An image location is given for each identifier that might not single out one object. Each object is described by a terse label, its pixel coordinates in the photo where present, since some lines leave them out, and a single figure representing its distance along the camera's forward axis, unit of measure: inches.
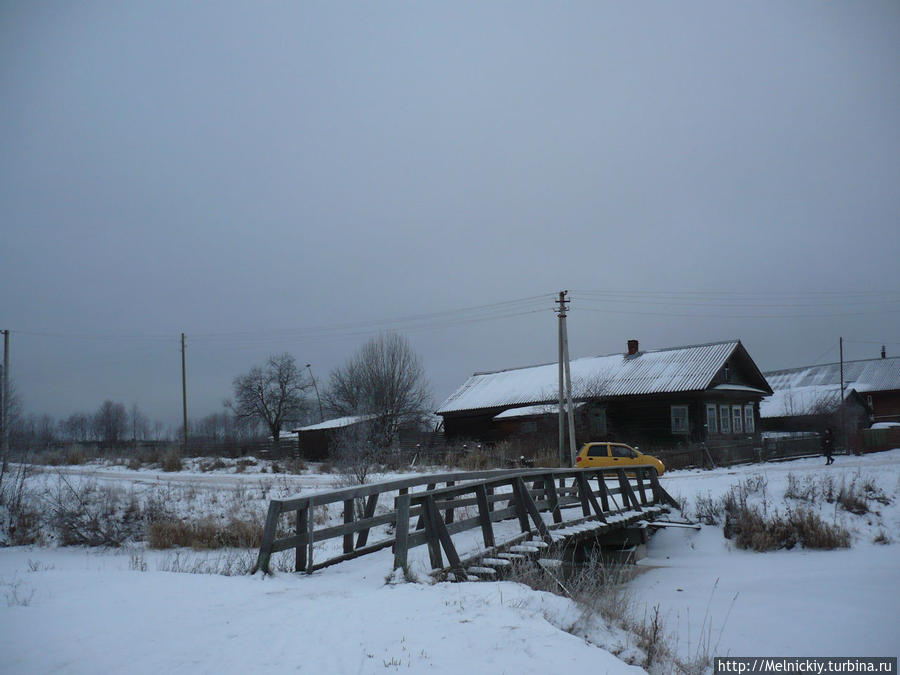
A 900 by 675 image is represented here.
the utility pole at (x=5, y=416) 815.0
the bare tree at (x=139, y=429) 3897.6
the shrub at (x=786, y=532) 538.0
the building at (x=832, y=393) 1868.8
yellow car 878.4
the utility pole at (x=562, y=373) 1020.5
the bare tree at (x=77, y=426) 3799.7
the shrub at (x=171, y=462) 1288.1
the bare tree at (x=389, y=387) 1560.0
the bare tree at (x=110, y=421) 3504.7
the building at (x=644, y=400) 1320.1
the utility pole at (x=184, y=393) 1674.5
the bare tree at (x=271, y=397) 2652.6
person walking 1016.9
